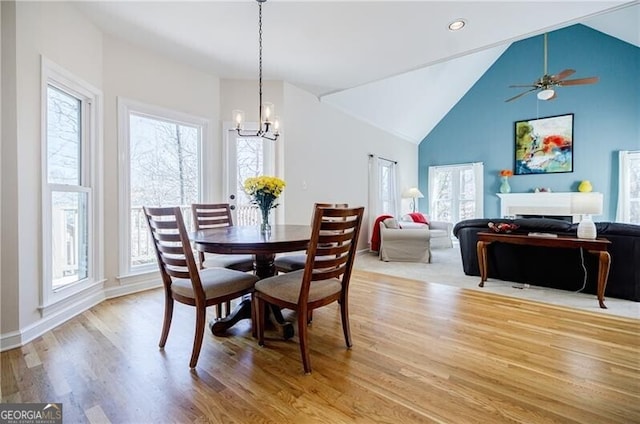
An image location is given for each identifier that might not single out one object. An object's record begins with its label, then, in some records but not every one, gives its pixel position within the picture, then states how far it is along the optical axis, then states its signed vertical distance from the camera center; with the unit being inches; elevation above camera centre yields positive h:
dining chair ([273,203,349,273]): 95.9 -18.7
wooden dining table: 69.1 -9.3
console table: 108.7 -14.5
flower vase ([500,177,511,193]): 261.9 +20.0
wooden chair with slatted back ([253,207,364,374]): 66.0 -18.5
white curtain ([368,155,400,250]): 236.8 +17.2
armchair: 188.9 -24.1
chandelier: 104.4 +32.7
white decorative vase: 114.0 -8.3
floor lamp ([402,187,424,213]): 284.7 +13.5
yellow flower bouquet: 90.3 +5.3
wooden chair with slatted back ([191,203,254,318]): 98.6 -7.0
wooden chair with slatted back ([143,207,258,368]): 68.2 -18.7
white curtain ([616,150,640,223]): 217.6 +20.1
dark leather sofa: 115.2 -23.0
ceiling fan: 162.1 +71.3
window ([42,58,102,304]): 91.0 +7.5
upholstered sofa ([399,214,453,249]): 232.0 -18.3
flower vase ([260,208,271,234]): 93.3 -5.2
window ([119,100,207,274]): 124.0 +18.0
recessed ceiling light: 108.2 +69.2
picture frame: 241.1 +54.3
